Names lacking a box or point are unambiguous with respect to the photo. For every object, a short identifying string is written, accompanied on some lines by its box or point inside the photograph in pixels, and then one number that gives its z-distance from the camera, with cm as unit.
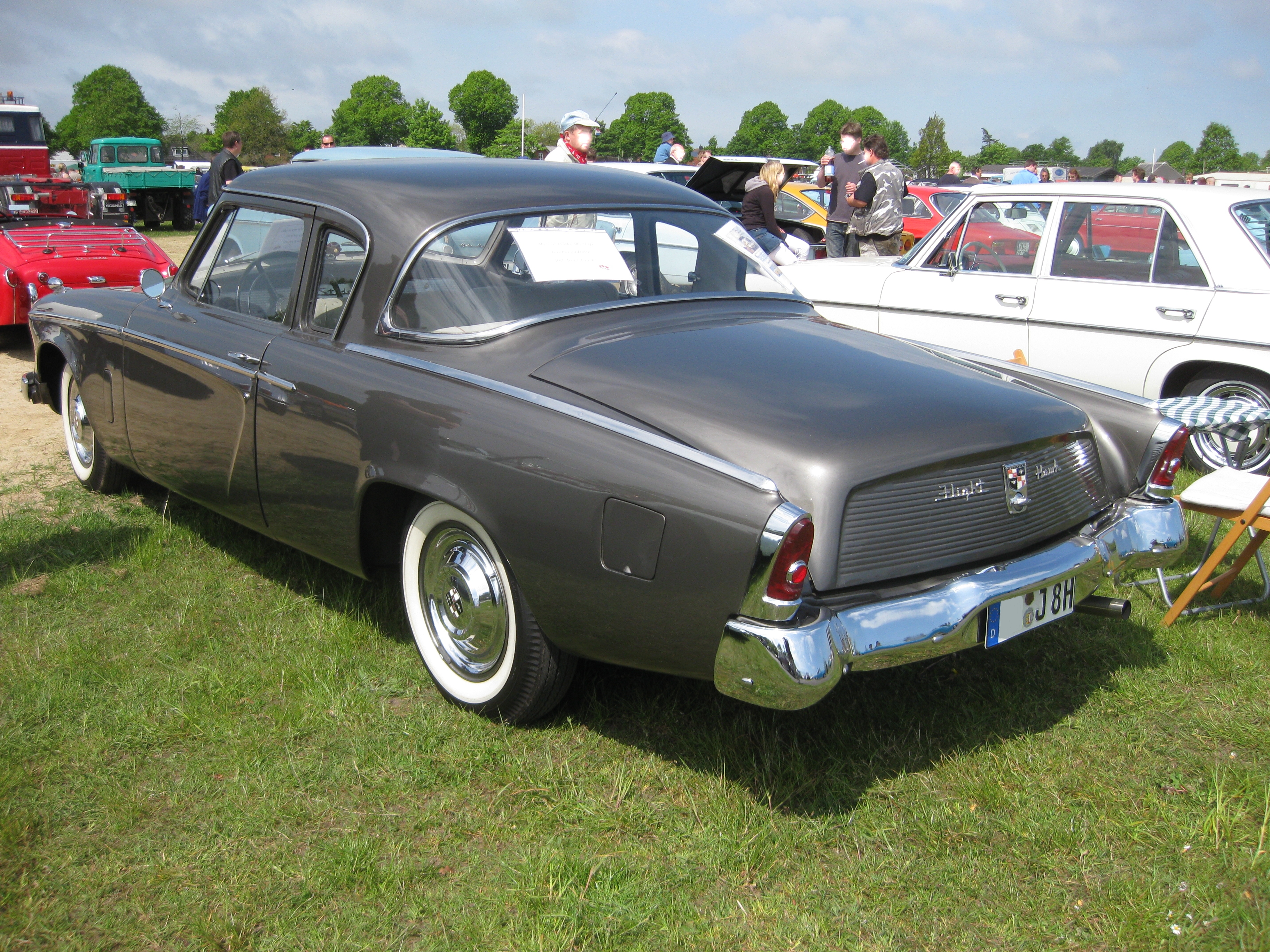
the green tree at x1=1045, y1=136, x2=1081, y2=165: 15125
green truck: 2380
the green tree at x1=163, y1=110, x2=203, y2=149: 10119
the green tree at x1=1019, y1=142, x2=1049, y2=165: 14550
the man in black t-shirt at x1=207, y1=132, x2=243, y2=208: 1072
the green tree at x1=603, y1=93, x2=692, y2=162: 11844
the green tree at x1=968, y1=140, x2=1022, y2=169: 13412
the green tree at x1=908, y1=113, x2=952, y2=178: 11475
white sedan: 530
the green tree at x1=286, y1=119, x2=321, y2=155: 10556
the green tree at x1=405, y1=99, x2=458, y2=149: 10381
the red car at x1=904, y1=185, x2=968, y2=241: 1494
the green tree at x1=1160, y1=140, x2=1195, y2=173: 12938
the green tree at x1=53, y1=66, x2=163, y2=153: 8950
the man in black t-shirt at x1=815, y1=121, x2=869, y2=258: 1012
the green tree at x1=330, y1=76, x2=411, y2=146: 11088
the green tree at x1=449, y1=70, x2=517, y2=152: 11075
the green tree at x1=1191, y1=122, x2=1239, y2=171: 10425
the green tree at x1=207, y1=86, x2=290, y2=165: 9825
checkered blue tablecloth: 374
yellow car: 1373
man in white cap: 738
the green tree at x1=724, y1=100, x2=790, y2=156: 12675
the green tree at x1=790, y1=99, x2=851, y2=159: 12700
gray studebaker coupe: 241
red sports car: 827
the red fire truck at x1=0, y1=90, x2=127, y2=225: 1252
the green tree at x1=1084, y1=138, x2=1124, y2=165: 15950
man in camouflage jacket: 903
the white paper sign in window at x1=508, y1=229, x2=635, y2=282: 329
